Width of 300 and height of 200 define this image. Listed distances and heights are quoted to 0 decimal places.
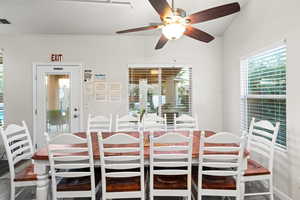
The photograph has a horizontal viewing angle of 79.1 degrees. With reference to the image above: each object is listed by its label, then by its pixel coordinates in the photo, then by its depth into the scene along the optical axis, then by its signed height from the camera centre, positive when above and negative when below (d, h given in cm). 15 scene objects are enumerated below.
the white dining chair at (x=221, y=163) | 162 -61
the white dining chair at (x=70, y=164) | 165 -62
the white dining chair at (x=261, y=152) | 199 -64
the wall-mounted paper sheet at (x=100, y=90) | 396 +20
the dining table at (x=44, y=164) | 177 -65
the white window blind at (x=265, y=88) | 239 +17
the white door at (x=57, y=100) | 388 -2
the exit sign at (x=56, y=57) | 387 +89
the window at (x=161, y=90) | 406 +20
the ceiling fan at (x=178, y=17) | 177 +88
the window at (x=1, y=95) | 394 +8
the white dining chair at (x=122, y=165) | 162 -62
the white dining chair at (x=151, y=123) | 299 -39
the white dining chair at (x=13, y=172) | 196 -82
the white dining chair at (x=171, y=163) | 163 -60
